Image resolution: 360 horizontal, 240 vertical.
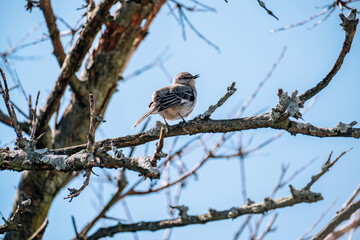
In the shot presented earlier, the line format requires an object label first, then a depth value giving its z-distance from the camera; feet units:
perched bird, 40.81
